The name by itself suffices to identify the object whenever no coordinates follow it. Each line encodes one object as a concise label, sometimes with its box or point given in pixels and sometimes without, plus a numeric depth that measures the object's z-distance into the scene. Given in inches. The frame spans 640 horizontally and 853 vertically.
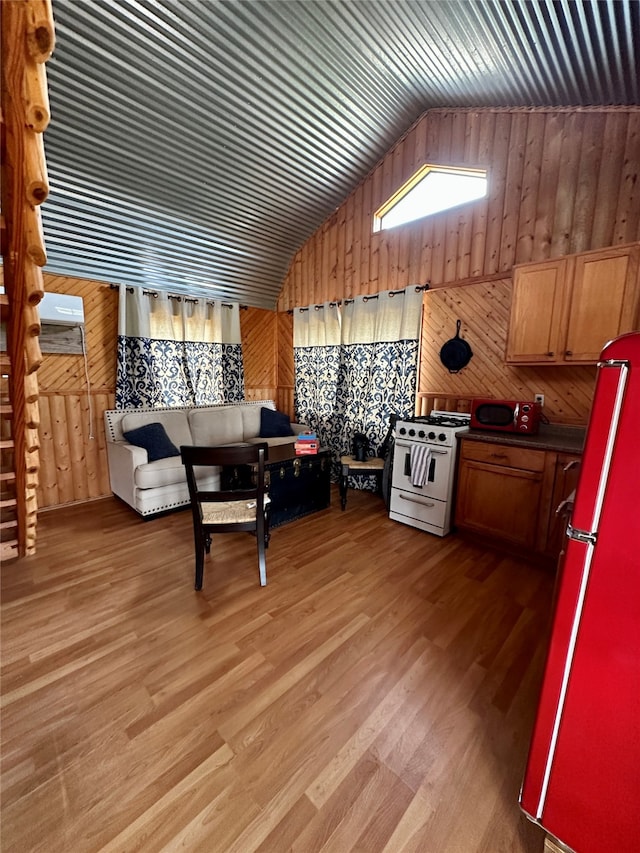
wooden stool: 141.4
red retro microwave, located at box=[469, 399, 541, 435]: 109.7
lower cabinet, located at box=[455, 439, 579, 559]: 98.3
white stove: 116.7
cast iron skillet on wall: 134.5
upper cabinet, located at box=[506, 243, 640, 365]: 91.8
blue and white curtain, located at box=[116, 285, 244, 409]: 154.6
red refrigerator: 32.3
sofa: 131.5
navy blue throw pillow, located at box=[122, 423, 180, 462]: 138.0
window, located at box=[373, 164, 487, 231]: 132.3
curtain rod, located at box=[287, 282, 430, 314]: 143.7
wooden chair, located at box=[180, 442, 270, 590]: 81.0
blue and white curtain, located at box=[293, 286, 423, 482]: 151.3
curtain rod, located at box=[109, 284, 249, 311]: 152.8
